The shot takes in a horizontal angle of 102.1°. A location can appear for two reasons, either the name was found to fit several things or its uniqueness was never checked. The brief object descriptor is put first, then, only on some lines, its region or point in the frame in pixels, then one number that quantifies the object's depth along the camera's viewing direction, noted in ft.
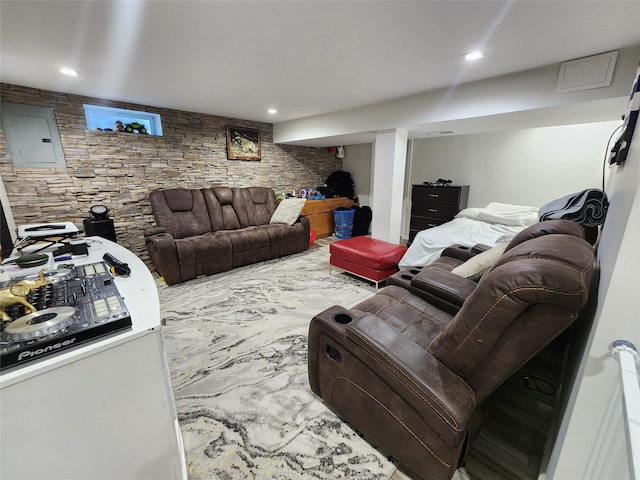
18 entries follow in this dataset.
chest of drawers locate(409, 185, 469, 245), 14.19
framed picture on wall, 14.32
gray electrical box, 8.86
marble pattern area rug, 4.03
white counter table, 2.17
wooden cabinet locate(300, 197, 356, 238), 16.69
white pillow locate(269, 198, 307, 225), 13.88
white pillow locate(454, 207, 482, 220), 12.76
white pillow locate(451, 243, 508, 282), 5.74
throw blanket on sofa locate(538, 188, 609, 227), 5.27
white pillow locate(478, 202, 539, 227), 11.34
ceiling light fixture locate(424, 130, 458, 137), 11.91
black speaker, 9.49
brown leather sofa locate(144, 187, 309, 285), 10.22
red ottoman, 9.74
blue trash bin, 17.35
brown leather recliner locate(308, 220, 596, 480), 2.61
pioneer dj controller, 2.22
